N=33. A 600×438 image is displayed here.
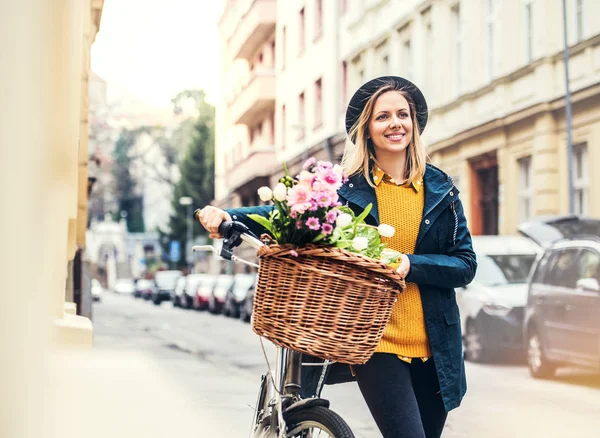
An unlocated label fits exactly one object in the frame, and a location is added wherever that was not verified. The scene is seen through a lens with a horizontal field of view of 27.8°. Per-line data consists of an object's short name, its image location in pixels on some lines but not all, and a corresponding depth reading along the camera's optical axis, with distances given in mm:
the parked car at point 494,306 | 14422
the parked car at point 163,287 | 53156
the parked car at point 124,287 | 83938
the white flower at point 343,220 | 3516
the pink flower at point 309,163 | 3574
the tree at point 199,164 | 72875
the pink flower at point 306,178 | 3498
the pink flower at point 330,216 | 3488
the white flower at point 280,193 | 3549
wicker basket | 3451
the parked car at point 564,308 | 11430
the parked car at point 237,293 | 30422
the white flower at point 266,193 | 3586
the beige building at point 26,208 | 4305
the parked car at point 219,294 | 34475
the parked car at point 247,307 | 28491
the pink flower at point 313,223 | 3439
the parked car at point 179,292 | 44188
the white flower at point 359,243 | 3504
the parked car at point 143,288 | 62081
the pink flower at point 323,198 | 3486
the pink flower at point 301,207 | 3477
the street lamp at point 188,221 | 72875
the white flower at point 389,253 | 3660
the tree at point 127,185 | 72312
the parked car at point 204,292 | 37591
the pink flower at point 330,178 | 3512
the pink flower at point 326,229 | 3465
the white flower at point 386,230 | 3584
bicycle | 3691
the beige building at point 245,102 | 36625
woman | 3740
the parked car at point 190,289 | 41312
